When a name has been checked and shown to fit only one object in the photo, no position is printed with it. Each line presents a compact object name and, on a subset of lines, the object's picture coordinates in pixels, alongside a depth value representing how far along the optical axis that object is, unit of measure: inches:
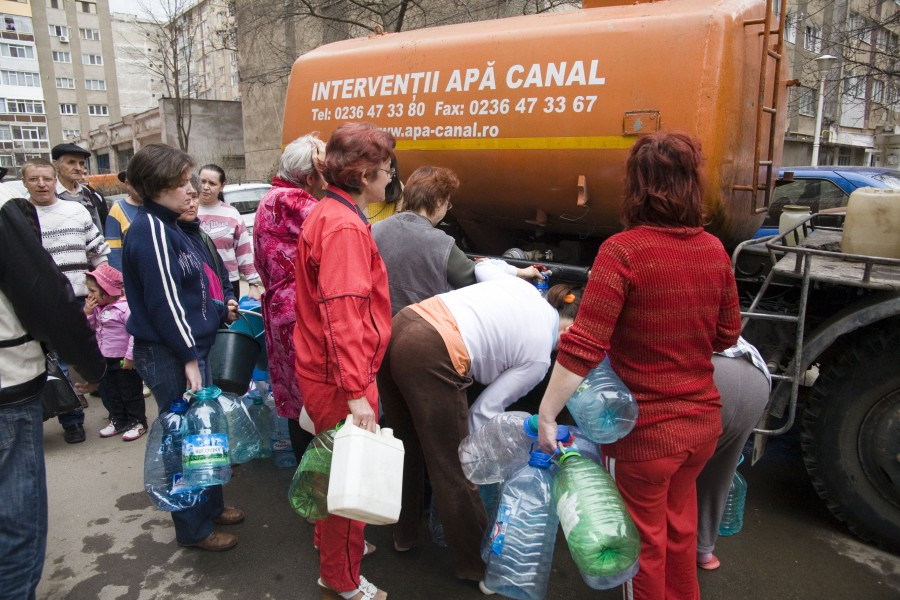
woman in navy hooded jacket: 99.8
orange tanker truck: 109.3
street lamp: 430.4
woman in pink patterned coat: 112.0
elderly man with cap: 182.9
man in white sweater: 160.6
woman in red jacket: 80.0
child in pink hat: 163.3
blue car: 248.2
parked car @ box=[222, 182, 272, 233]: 415.2
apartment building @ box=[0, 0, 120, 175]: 2057.1
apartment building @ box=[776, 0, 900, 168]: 439.2
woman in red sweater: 72.3
